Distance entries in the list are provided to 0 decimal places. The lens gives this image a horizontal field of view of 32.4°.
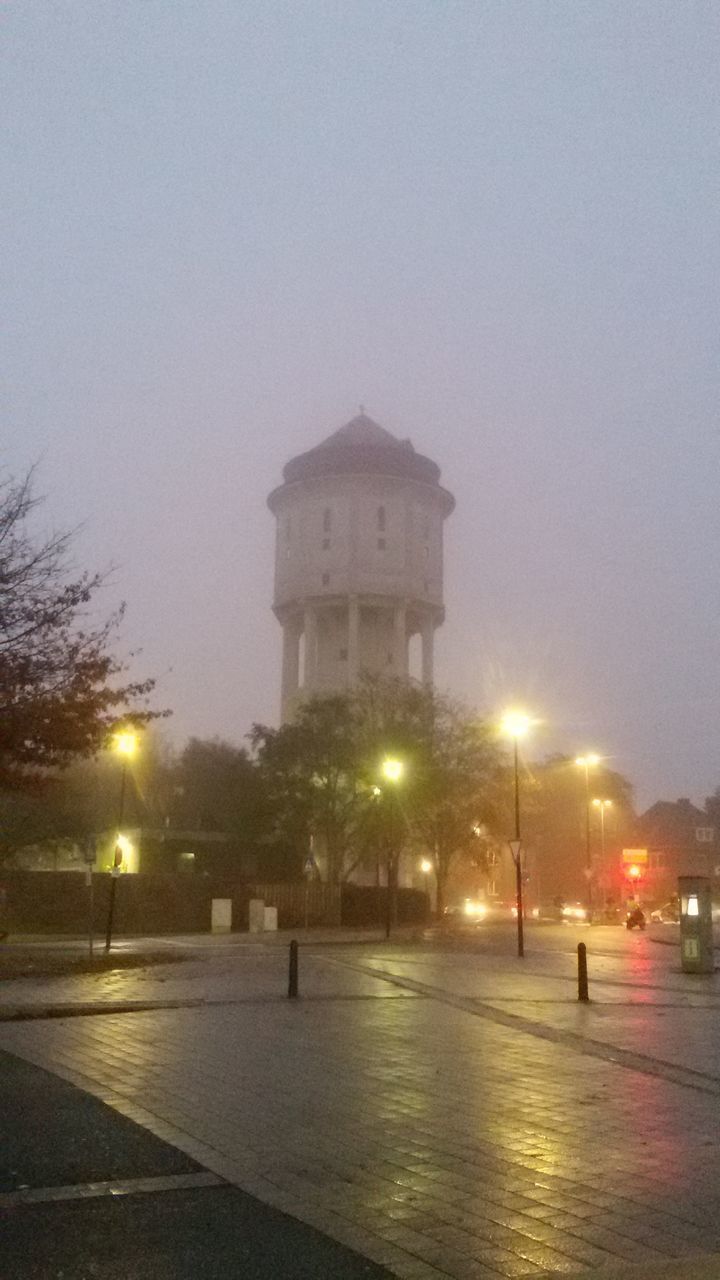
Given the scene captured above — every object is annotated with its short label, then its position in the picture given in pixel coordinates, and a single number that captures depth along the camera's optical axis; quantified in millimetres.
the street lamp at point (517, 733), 33188
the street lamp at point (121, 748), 26734
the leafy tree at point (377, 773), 53938
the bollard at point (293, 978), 17698
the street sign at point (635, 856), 69188
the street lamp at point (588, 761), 59688
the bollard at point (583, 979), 18688
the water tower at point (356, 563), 70562
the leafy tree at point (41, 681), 20781
